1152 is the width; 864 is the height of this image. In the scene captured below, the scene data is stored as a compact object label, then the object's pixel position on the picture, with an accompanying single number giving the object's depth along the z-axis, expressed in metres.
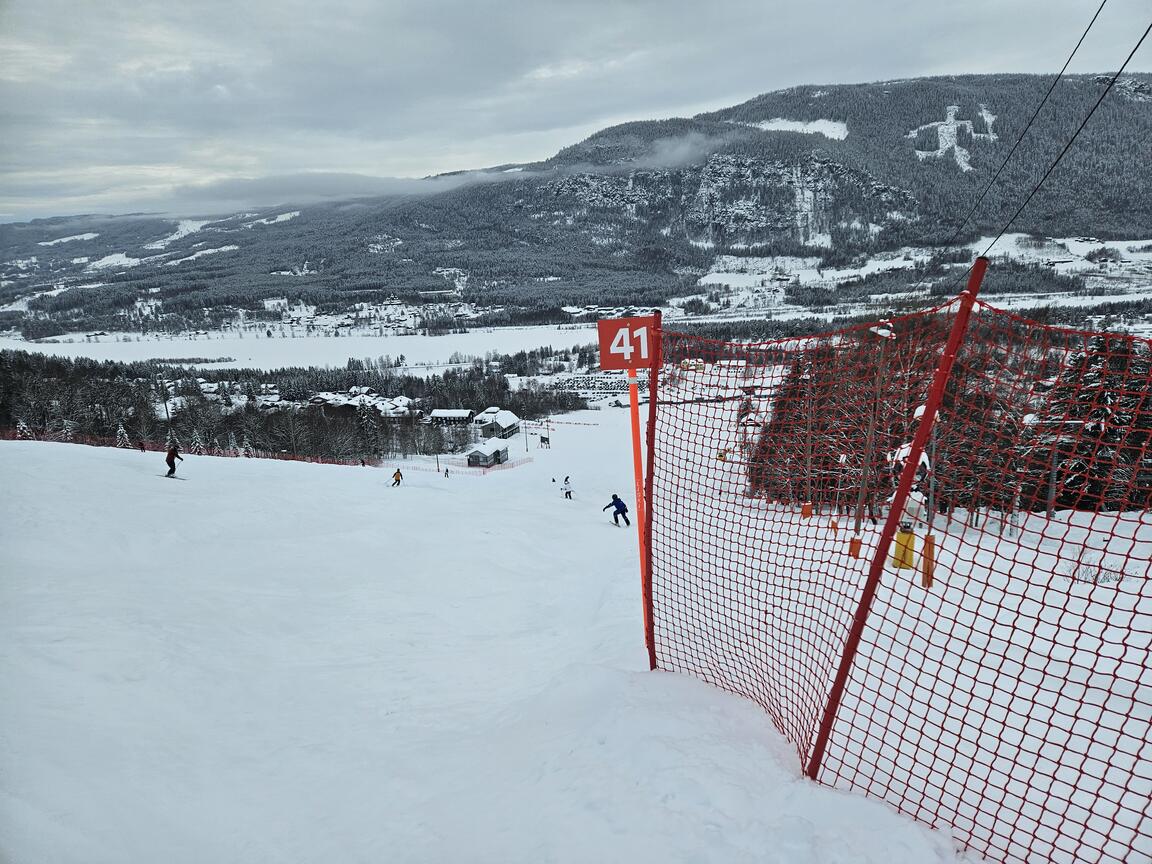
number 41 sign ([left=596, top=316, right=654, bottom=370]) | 5.48
